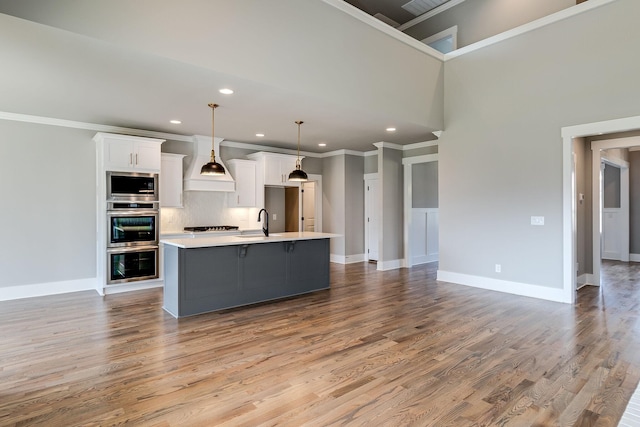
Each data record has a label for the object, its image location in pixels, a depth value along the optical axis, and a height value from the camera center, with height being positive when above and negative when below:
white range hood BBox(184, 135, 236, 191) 6.45 +0.76
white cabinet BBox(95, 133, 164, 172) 5.41 +1.02
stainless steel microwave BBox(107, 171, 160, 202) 5.47 +0.49
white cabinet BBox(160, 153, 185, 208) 6.13 +0.63
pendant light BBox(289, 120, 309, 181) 5.37 +0.61
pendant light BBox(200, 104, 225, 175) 4.62 +0.63
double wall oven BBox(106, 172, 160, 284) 5.49 -0.14
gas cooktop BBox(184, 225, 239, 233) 6.43 -0.21
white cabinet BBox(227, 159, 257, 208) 7.05 +0.68
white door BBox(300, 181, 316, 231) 9.07 +0.27
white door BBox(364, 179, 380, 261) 8.52 -0.05
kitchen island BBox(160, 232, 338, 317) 4.28 -0.71
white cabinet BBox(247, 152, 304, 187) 7.28 +1.04
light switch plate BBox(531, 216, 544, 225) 5.16 -0.08
